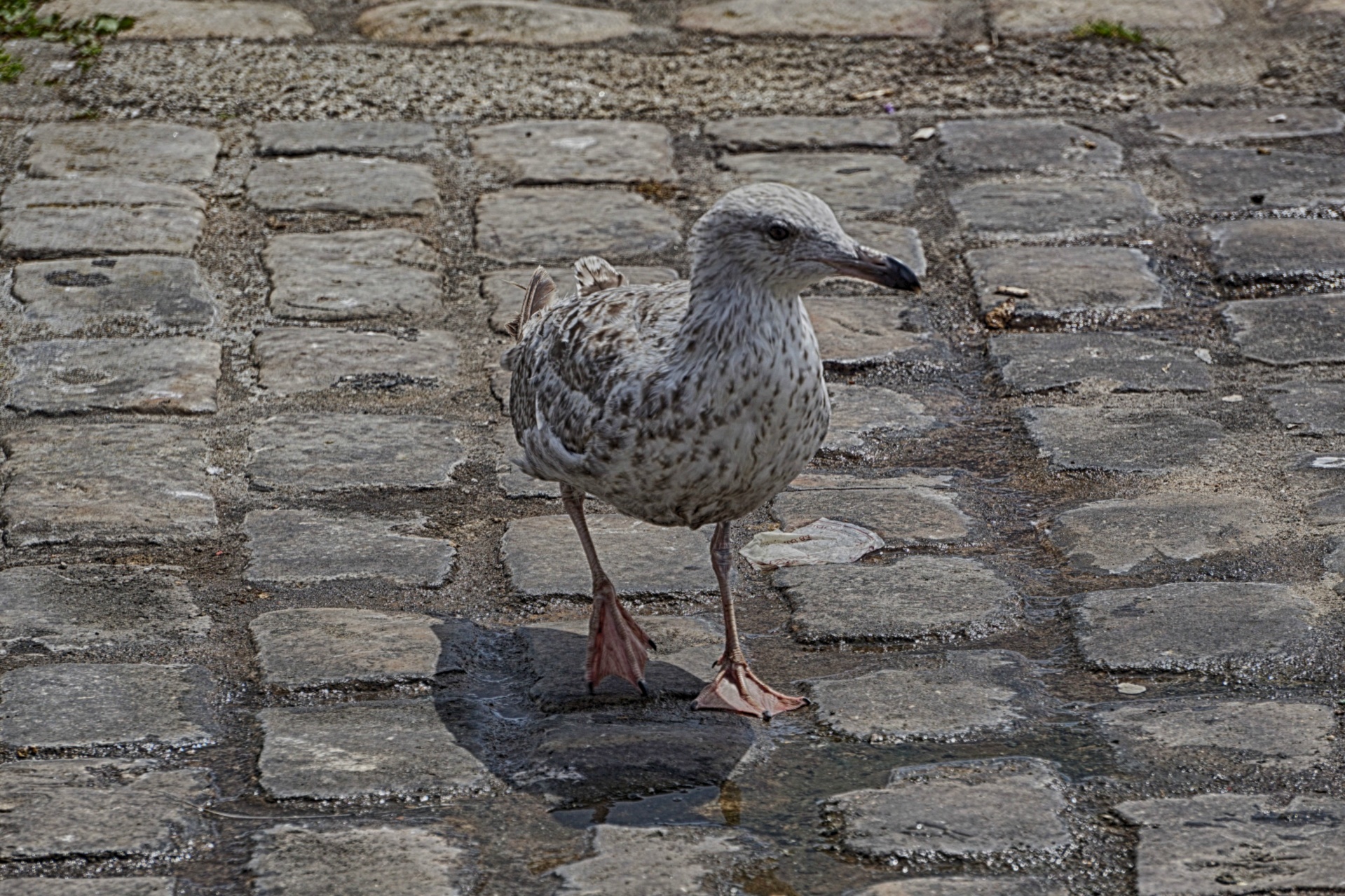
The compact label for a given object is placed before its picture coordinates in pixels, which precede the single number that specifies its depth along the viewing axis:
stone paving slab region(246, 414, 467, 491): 10.18
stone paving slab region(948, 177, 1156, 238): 13.09
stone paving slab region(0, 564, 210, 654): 8.53
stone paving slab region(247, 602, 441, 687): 8.25
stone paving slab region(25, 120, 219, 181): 13.87
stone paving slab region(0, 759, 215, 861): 6.87
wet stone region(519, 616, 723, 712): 8.24
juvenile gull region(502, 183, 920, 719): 7.79
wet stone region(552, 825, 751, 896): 6.66
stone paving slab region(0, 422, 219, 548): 9.52
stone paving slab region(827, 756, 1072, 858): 6.87
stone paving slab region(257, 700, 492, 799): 7.36
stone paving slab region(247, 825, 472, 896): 6.66
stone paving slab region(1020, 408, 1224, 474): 10.20
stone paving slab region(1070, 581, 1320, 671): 8.21
